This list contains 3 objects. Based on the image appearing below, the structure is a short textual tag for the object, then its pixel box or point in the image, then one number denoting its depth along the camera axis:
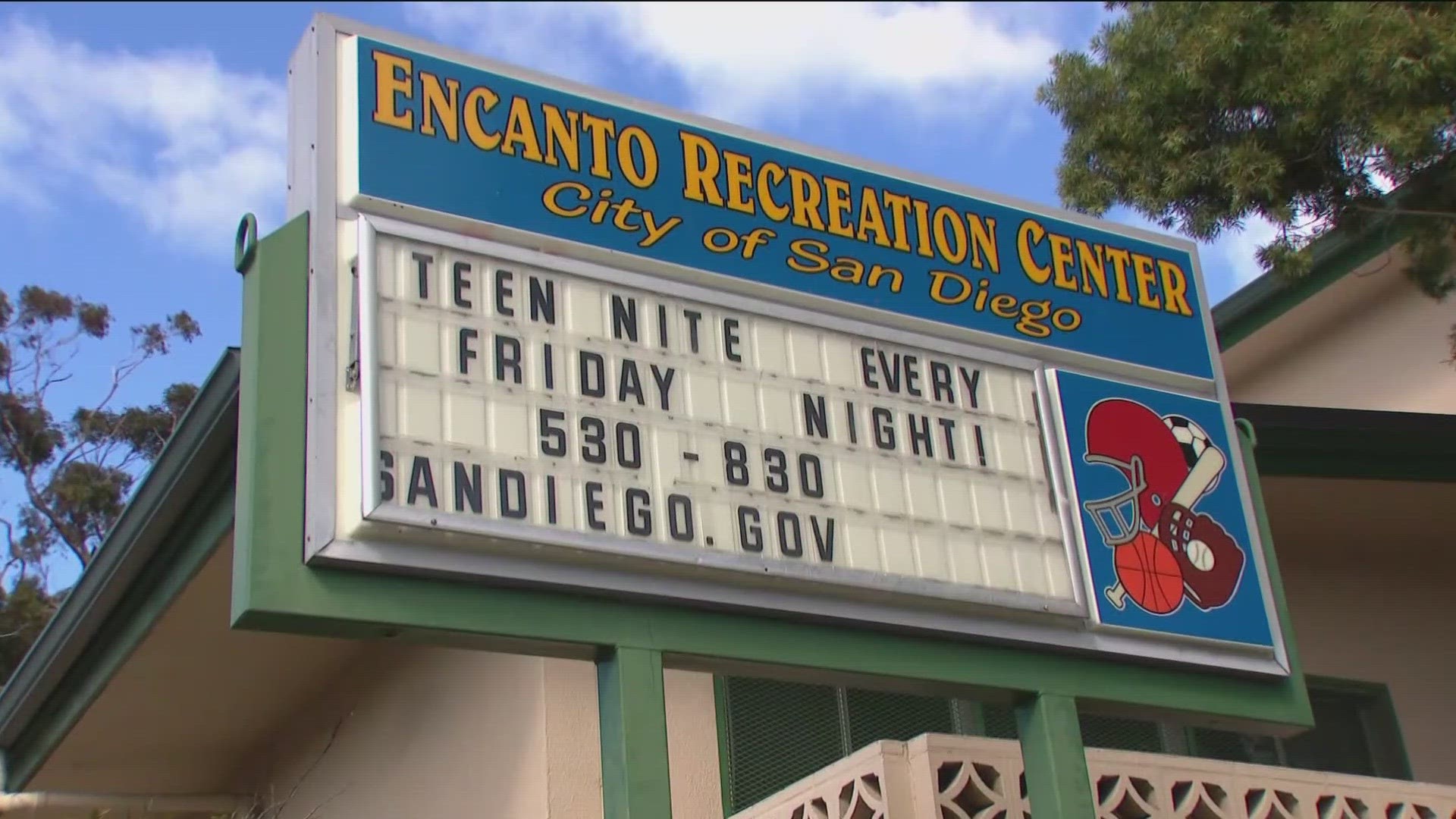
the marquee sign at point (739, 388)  6.99
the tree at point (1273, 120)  10.09
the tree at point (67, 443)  27.34
